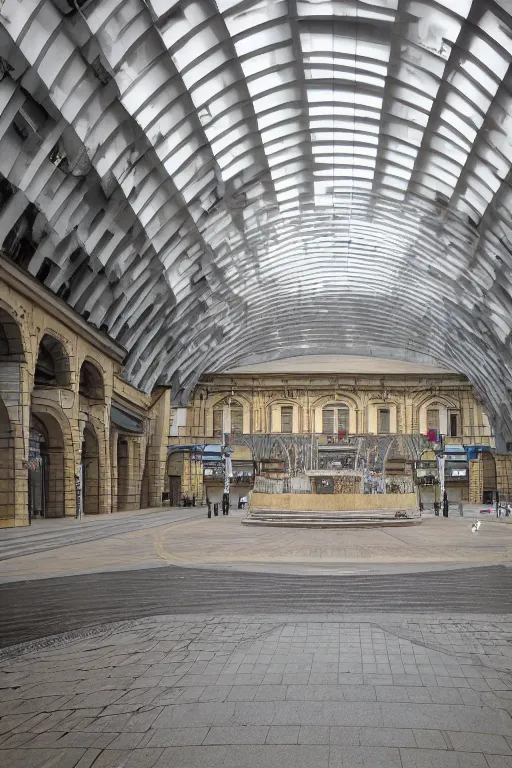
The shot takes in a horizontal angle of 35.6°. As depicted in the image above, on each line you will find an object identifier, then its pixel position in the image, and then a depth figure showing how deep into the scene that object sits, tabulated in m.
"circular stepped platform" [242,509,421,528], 27.56
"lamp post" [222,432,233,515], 42.66
